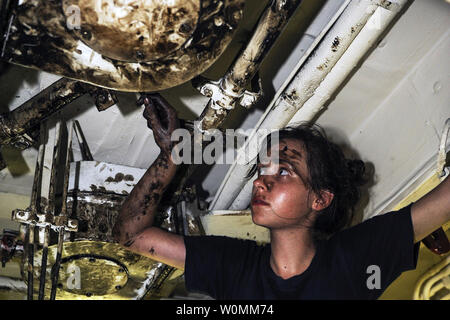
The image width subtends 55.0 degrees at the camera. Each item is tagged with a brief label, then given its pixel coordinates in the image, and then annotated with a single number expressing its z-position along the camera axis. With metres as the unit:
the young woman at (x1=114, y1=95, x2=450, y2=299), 1.30
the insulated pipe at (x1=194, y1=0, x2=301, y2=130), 1.08
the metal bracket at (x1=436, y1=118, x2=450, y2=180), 1.24
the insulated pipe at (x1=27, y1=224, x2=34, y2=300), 1.34
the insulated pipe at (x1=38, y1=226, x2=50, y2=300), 1.29
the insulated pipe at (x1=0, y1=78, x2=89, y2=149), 1.30
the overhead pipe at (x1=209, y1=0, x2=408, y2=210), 1.13
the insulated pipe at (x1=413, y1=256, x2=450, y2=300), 1.83
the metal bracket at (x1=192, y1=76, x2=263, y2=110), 1.24
